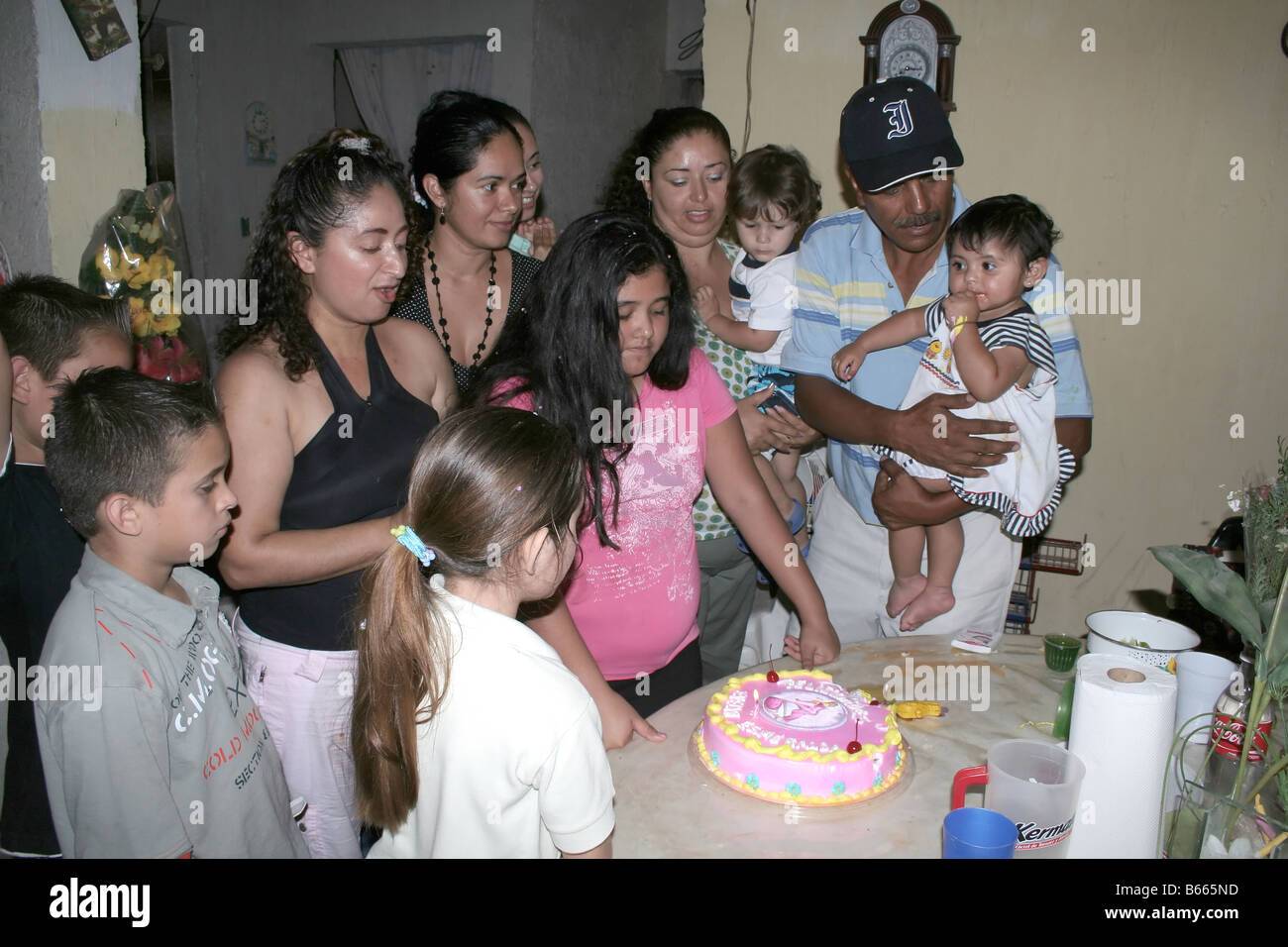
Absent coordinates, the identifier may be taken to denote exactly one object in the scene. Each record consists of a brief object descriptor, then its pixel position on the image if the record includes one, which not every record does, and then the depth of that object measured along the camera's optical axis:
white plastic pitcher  1.29
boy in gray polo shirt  1.43
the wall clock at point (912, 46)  3.51
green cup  1.91
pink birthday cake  1.50
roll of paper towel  1.28
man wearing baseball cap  2.31
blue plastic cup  1.23
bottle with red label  1.33
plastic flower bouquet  2.35
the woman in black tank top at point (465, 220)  2.35
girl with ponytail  1.28
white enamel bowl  1.68
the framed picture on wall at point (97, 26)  2.59
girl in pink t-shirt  1.87
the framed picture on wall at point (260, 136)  6.24
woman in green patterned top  2.61
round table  1.42
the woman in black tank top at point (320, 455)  1.78
